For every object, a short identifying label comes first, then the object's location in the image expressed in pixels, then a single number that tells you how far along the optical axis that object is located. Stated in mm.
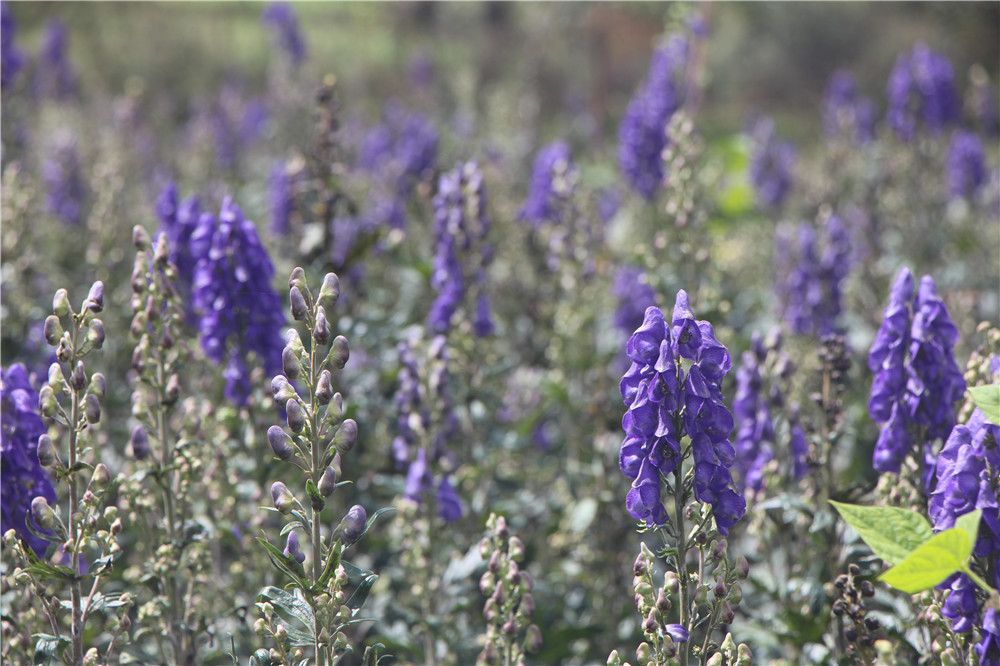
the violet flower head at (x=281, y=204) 13520
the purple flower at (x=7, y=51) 14219
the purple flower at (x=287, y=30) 22812
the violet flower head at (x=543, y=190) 14703
